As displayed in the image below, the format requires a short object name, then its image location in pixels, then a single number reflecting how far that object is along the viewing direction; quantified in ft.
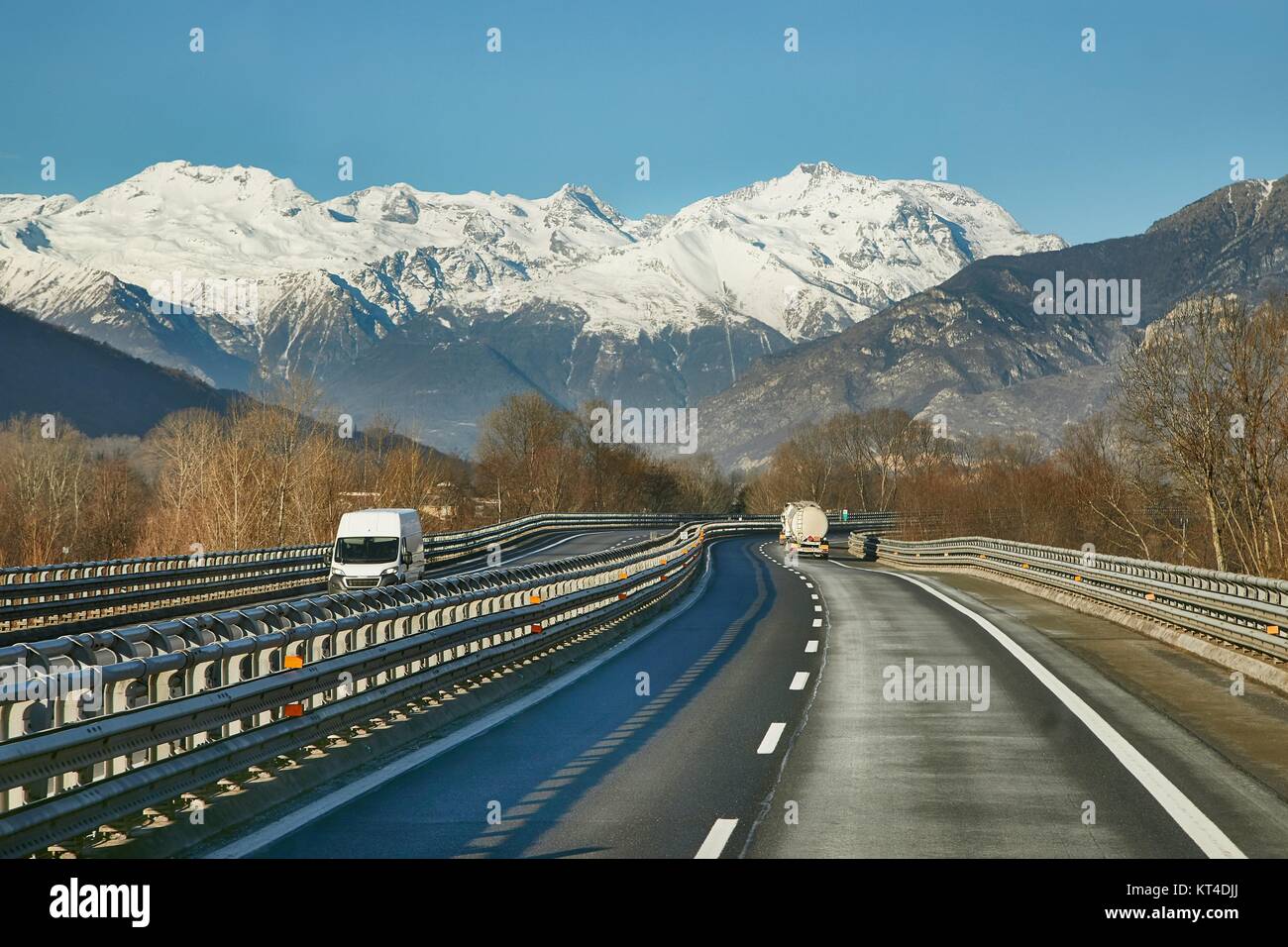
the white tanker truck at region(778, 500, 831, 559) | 225.56
